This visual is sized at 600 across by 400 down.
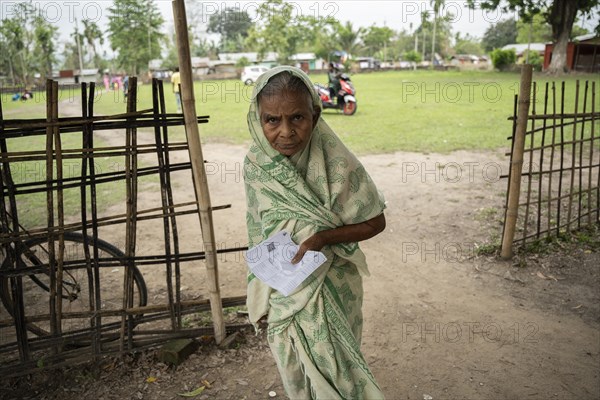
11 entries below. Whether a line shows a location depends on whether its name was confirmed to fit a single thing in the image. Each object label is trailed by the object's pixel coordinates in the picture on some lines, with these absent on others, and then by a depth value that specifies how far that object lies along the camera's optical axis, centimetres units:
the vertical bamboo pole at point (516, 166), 390
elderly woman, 158
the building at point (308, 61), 5081
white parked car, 3079
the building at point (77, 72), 3600
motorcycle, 1281
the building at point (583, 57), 2769
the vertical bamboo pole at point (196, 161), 242
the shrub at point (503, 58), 3170
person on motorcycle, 1301
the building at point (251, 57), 4548
